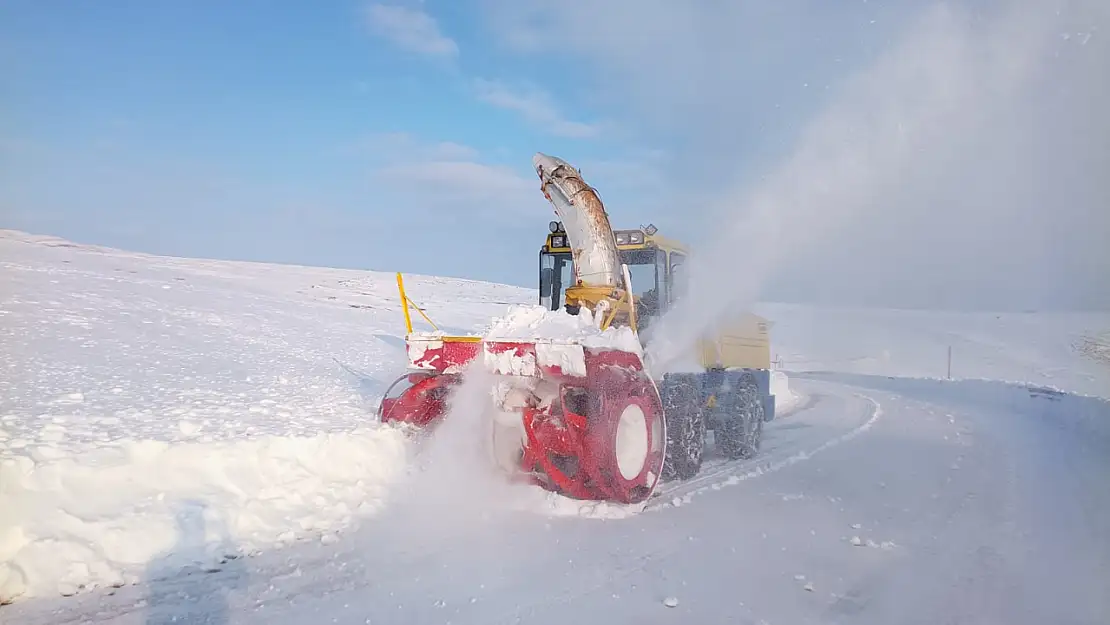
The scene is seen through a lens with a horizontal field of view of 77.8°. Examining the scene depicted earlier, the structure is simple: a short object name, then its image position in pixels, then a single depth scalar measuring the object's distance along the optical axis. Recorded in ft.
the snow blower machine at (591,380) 21.03
